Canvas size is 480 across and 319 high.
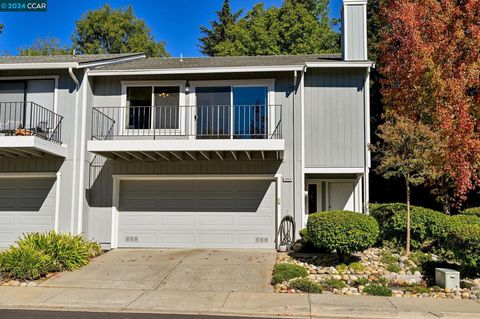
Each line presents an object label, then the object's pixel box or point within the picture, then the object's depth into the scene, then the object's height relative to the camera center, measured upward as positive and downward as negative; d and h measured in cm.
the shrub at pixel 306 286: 867 -203
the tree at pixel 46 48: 3284 +1076
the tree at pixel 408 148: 1086 +102
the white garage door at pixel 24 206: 1301 -67
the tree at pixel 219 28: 3303 +1237
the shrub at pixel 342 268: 1005 -193
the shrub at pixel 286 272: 930 -192
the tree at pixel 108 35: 3375 +1208
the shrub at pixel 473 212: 1327 -74
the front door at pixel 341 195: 1445 -26
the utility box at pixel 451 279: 884 -188
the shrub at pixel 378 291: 858 -208
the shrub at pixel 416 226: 1148 -104
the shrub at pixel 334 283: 899 -205
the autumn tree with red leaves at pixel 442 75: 1390 +436
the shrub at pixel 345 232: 986 -104
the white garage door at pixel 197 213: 1307 -85
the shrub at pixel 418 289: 881 -212
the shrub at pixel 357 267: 1004 -188
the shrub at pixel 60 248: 1056 -161
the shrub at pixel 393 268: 1002 -189
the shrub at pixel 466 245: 907 -124
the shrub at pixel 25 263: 959 -180
